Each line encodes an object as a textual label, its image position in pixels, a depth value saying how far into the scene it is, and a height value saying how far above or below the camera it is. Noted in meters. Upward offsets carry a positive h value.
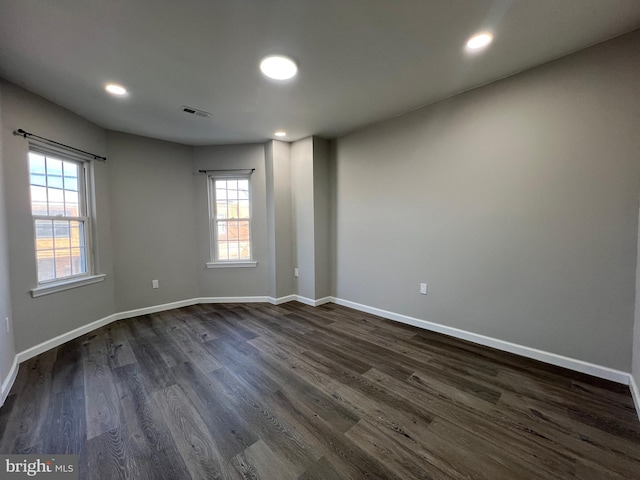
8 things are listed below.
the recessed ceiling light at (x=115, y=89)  2.31 +1.35
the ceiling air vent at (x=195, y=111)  2.77 +1.36
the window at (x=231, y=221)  4.19 +0.21
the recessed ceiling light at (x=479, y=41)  1.78 +1.35
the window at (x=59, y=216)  2.64 +0.22
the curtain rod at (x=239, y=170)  4.08 +1.01
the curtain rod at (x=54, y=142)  2.38 +0.98
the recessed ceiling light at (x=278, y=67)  1.98 +1.34
